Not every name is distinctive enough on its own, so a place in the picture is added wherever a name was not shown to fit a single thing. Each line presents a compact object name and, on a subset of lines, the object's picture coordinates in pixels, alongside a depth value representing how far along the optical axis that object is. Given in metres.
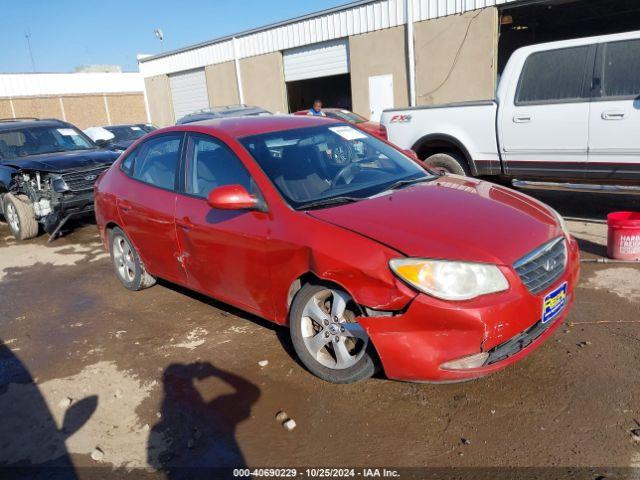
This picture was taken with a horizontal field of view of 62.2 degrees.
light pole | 31.62
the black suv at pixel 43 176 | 7.50
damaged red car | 2.78
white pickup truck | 5.68
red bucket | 4.89
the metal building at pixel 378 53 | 15.03
